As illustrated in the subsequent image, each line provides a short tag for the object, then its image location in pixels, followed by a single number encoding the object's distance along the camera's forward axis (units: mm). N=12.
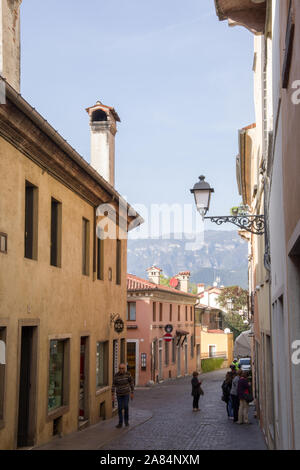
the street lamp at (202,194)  11336
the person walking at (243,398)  16000
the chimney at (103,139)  20781
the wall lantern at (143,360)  38156
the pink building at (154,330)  38688
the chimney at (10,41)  13117
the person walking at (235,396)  16634
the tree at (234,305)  64875
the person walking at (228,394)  18047
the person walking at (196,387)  19953
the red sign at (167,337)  41306
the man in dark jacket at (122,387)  15211
